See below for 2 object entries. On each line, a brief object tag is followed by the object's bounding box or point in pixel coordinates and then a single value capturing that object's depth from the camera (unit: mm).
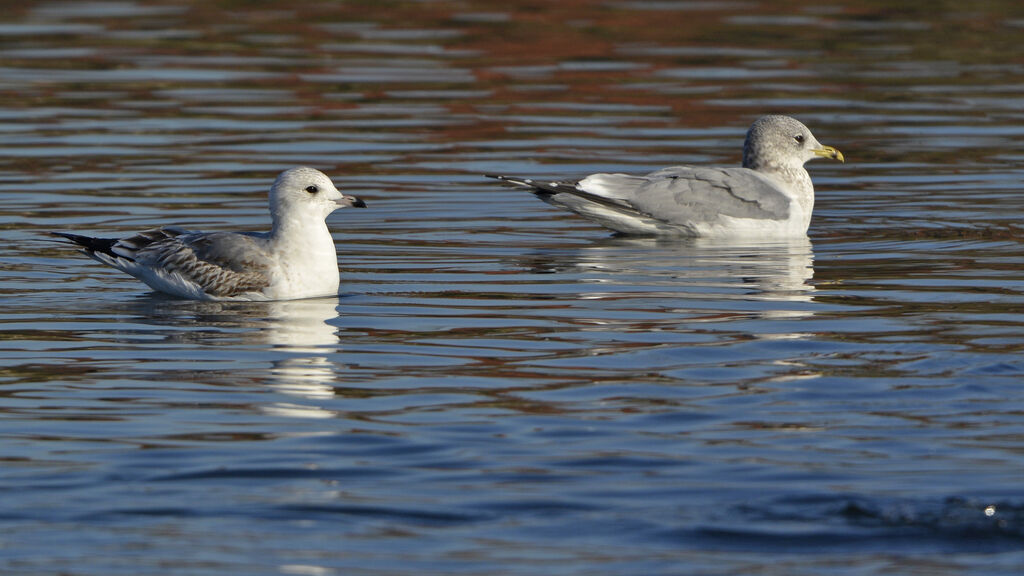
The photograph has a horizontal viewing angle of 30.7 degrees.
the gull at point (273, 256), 12031
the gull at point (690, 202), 15055
